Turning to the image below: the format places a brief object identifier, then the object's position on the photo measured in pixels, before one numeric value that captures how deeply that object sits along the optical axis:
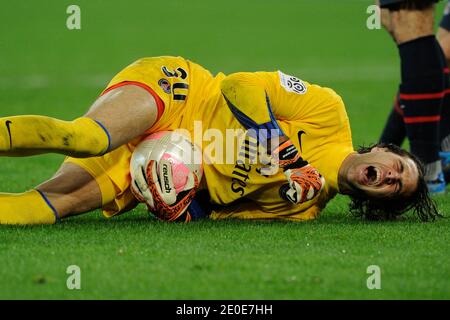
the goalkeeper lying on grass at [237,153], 9.41
